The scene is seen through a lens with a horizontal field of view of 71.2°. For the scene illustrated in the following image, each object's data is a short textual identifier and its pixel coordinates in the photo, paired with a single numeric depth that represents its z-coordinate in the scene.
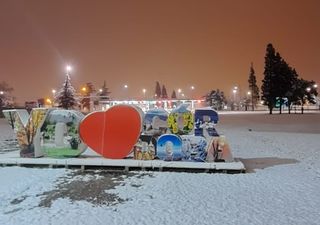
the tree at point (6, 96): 58.76
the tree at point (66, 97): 37.21
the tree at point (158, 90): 105.85
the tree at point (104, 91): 68.16
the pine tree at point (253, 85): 72.34
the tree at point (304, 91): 39.35
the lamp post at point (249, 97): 71.64
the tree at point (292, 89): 38.91
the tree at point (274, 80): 38.69
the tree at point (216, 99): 67.26
